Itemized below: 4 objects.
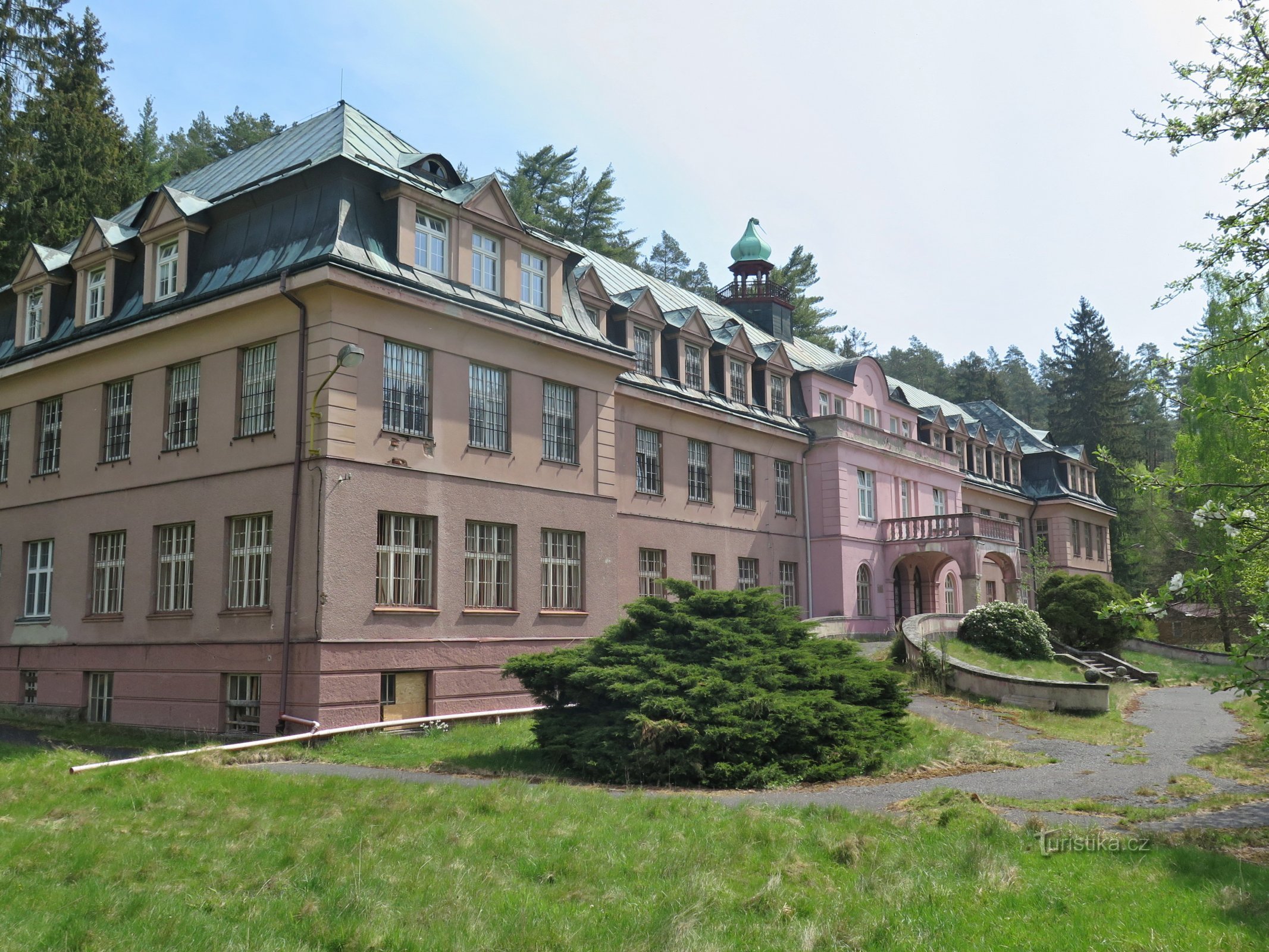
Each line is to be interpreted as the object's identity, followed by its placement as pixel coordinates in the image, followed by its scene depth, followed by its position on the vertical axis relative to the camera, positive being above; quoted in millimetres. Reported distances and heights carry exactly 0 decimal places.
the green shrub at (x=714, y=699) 12406 -1197
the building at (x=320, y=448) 18016 +3045
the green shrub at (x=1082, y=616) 35438 -590
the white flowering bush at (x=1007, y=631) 27844 -848
